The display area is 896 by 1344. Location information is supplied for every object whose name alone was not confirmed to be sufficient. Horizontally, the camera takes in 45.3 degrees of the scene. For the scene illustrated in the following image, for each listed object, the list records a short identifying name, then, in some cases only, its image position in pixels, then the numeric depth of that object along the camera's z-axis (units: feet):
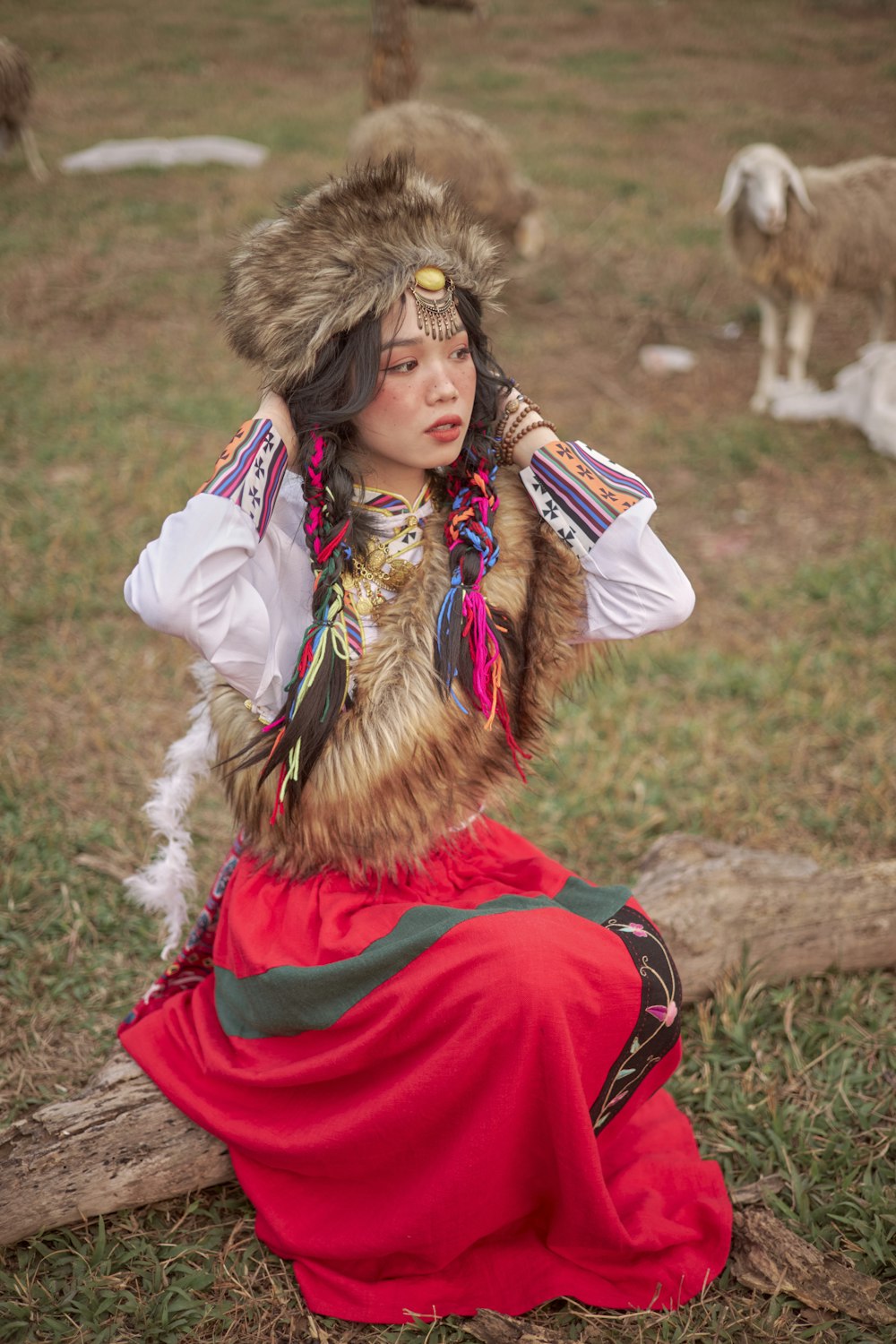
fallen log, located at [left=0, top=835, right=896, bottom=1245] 7.17
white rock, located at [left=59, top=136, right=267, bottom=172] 34.86
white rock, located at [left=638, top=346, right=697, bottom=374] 24.07
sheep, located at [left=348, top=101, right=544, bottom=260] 23.84
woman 6.44
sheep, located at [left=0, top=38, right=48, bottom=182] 32.53
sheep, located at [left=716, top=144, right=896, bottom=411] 20.95
